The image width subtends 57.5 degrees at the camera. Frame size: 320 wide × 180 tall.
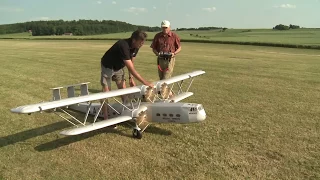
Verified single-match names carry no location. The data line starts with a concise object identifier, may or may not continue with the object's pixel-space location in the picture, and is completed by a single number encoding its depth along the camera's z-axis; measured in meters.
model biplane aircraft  6.72
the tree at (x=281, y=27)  125.36
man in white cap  10.04
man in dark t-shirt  6.94
